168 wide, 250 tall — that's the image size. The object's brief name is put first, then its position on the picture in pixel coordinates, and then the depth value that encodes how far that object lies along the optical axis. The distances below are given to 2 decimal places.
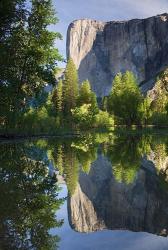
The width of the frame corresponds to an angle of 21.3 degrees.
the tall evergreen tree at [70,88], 83.44
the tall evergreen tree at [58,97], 86.38
